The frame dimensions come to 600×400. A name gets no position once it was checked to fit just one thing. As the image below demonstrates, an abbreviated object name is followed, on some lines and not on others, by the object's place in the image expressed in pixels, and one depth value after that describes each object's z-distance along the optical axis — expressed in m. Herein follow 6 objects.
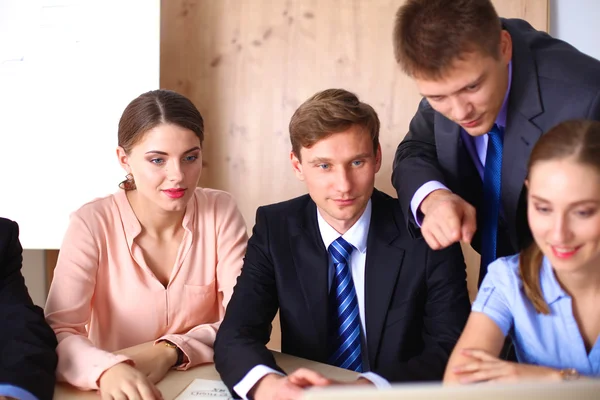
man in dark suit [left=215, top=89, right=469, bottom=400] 1.76
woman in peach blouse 1.96
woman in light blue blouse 1.32
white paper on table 1.53
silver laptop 0.80
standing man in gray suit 1.50
